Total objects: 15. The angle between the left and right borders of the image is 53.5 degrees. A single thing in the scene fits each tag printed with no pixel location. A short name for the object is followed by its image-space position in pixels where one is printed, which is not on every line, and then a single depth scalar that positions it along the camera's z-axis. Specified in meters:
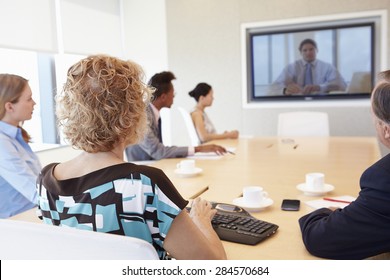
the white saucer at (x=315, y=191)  1.73
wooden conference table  1.23
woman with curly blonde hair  1.03
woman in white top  3.81
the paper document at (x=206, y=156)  2.75
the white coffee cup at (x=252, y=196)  1.57
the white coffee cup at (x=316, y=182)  1.77
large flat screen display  4.65
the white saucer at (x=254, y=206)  1.53
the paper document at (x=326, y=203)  1.57
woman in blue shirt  1.98
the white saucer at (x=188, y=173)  2.16
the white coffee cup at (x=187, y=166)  2.21
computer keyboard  1.24
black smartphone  1.55
